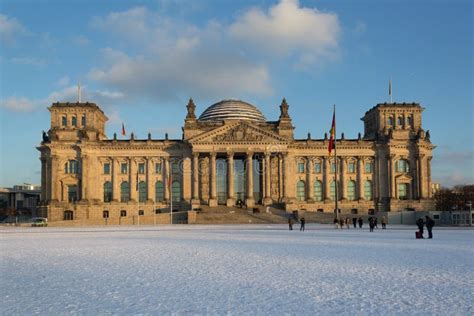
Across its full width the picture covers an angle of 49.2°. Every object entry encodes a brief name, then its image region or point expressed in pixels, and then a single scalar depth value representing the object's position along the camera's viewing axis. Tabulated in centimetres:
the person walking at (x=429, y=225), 3968
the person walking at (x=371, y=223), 5244
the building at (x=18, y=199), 16364
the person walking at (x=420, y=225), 3908
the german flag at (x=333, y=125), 6353
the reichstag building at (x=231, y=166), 9712
